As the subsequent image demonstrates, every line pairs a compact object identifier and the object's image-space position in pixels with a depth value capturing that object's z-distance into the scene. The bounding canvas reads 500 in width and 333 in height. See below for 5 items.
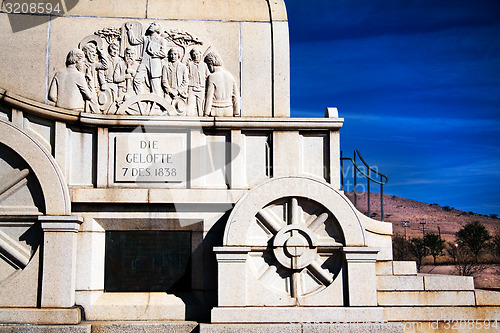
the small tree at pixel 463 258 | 36.48
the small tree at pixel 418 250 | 43.47
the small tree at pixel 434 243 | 48.35
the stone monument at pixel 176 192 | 9.36
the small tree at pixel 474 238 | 46.16
